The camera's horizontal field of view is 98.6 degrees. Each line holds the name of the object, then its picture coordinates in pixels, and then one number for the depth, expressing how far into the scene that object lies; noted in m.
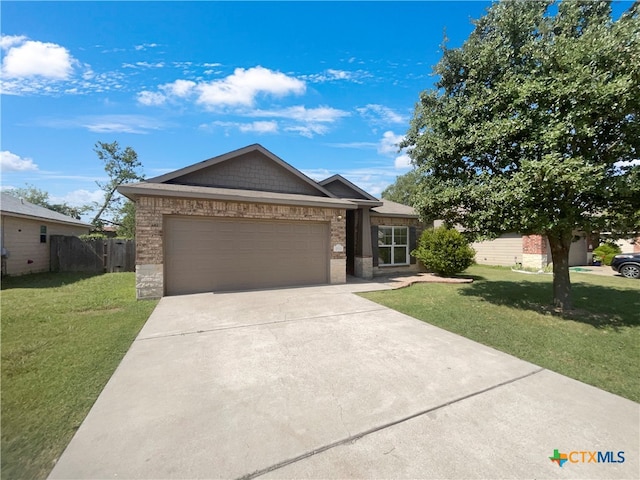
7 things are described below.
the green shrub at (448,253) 11.58
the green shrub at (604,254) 17.91
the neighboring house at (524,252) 15.87
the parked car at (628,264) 13.03
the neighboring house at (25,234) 10.99
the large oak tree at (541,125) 4.93
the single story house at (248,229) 7.93
